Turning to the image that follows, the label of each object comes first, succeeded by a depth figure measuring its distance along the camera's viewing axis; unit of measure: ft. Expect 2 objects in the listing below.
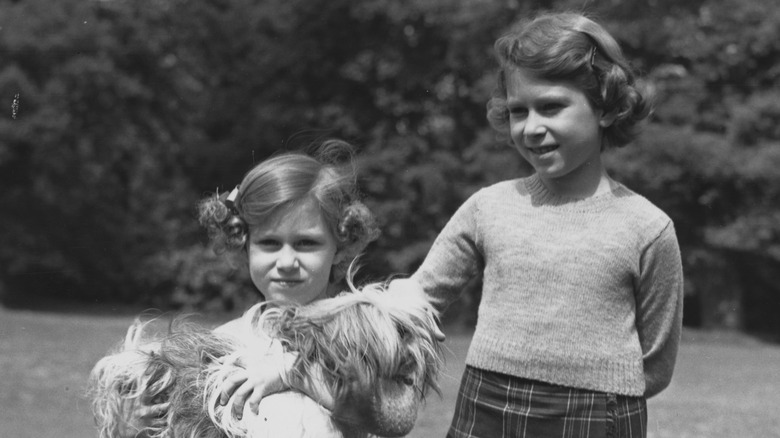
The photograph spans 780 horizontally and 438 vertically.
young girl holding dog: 8.24
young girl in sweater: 8.31
